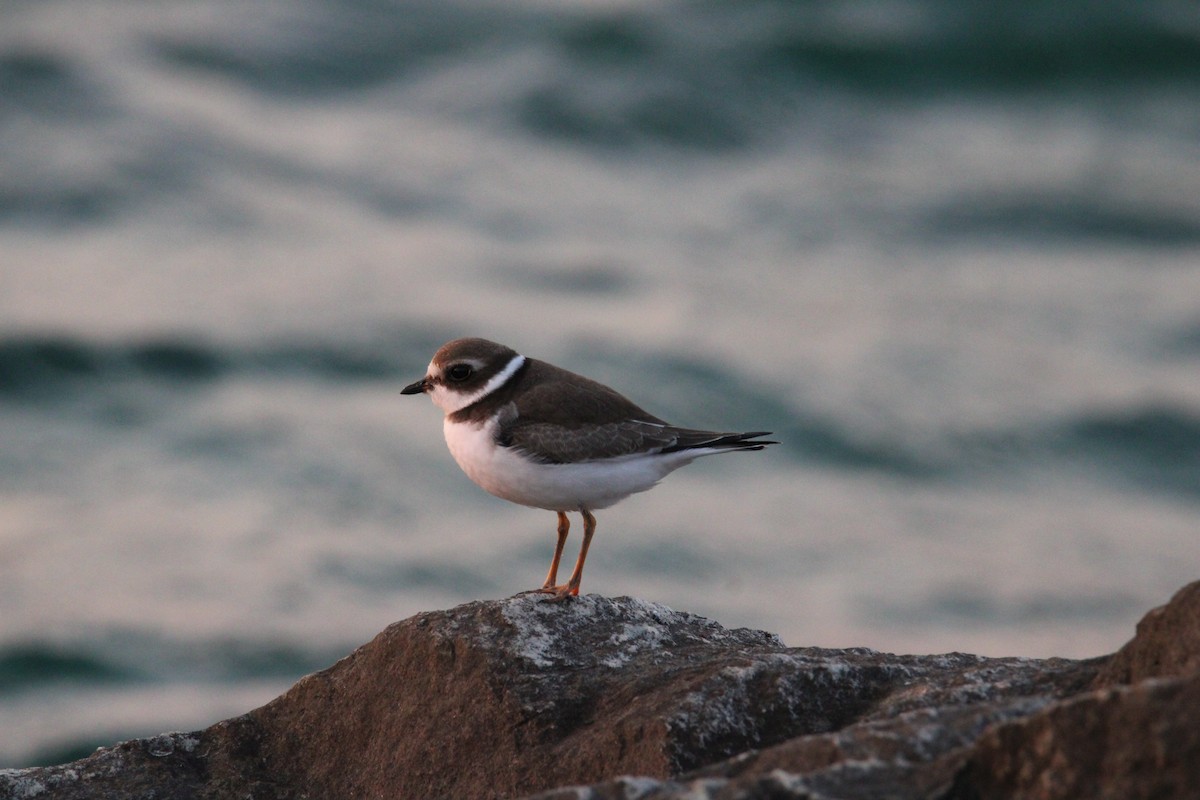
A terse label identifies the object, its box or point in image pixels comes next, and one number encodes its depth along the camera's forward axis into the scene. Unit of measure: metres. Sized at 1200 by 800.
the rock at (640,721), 7.10
